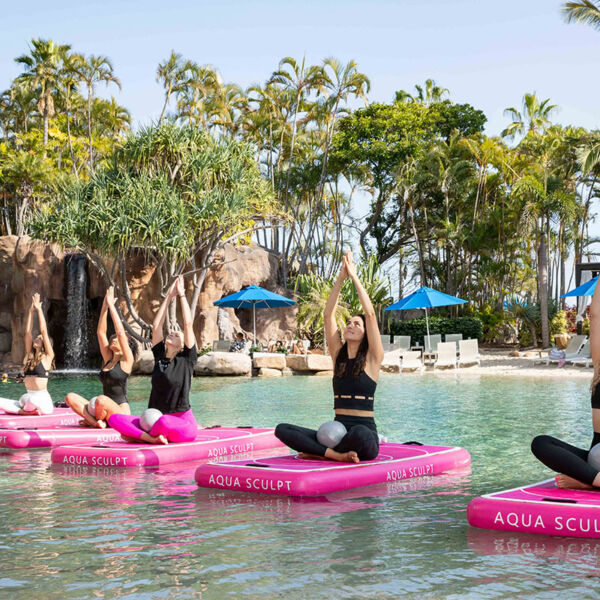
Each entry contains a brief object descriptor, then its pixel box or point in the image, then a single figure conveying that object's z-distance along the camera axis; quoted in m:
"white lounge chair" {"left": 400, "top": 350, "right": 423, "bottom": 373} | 25.69
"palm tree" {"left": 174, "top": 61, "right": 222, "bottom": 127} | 43.66
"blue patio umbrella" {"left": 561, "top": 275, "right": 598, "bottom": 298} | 25.58
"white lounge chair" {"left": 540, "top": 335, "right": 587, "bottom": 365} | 25.23
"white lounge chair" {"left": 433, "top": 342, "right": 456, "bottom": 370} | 25.61
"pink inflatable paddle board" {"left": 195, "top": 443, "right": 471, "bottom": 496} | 7.11
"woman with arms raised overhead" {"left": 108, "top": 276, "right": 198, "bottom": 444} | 9.09
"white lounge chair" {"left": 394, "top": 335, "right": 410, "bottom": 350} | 28.30
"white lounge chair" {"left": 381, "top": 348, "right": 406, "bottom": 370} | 25.73
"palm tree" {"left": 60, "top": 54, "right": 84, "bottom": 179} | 43.41
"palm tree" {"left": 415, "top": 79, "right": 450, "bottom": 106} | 47.22
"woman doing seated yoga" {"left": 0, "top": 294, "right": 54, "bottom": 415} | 11.76
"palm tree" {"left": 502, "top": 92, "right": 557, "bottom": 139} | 47.38
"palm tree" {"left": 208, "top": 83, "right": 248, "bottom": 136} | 43.25
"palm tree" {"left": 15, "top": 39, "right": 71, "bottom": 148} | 42.47
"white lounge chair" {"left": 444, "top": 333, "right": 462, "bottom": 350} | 29.27
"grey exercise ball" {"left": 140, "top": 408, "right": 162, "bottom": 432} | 9.04
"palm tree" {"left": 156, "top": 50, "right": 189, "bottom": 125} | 43.03
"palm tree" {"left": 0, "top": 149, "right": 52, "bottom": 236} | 38.81
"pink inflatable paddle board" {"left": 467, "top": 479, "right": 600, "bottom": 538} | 5.47
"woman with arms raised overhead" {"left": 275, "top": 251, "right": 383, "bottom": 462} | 7.51
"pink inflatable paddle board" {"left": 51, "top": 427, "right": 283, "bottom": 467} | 8.71
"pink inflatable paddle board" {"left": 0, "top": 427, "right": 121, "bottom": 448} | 10.25
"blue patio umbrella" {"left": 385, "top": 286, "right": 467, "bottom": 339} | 27.64
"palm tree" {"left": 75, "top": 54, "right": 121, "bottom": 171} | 43.88
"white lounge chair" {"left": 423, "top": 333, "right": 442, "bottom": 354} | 28.38
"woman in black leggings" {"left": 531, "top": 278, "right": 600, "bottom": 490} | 5.92
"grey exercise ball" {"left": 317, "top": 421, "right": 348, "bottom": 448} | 7.46
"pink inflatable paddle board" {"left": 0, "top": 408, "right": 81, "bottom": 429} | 11.21
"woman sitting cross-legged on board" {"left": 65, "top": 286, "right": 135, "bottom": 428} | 10.66
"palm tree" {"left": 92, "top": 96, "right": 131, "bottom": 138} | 46.03
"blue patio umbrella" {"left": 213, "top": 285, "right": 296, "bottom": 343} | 28.84
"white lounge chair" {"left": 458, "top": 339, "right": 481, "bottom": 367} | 25.91
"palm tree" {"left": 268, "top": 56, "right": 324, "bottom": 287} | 38.91
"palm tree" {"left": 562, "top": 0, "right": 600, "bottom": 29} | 24.11
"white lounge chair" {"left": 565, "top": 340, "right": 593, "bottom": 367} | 24.11
